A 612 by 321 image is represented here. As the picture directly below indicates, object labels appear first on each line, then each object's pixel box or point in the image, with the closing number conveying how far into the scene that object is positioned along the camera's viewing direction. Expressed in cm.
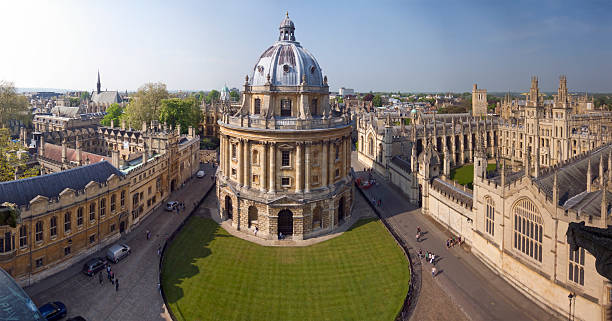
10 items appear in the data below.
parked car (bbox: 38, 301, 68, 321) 2428
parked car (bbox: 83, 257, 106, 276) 3081
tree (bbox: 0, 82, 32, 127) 8456
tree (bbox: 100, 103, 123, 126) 9794
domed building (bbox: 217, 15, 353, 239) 3922
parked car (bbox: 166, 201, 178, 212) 4703
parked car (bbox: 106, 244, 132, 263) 3341
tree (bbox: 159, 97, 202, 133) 7881
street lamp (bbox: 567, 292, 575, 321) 2417
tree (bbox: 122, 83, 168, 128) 8319
